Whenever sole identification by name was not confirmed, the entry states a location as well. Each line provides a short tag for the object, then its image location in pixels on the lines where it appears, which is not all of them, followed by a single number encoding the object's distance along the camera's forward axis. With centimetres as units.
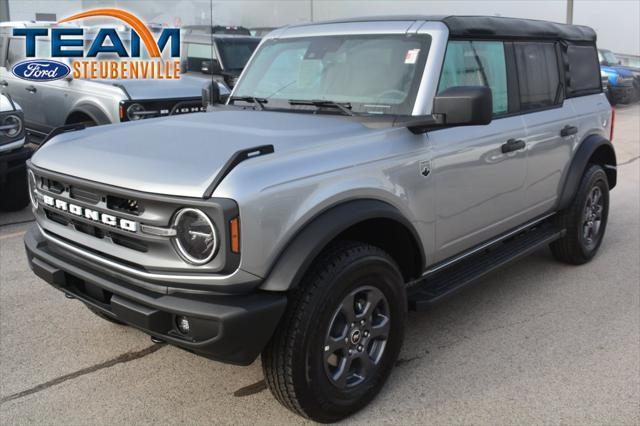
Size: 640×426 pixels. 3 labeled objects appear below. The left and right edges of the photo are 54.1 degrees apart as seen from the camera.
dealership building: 1653
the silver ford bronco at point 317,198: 254
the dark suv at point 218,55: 1050
